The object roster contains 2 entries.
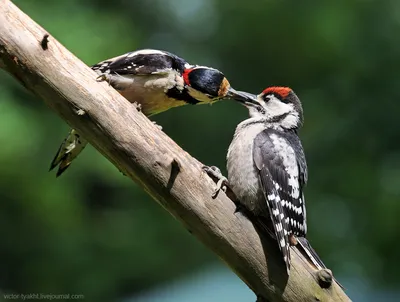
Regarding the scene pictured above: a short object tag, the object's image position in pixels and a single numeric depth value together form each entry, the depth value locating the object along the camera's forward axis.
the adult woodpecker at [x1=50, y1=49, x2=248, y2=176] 7.96
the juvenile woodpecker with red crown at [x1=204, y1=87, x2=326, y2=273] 7.04
